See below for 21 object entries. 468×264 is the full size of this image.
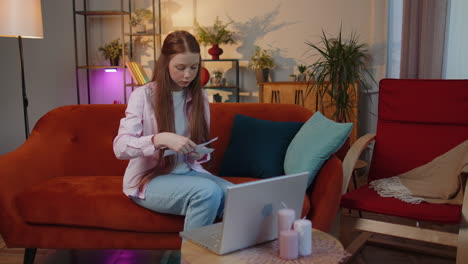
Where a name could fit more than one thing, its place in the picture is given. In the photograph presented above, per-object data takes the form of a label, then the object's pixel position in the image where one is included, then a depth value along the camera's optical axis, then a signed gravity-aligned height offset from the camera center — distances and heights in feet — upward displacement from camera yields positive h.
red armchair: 7.36 -1.12
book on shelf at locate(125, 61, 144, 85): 16.12 -0.12
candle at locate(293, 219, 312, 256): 4.18 -1.53
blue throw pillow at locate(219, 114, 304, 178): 7.43 -1.32
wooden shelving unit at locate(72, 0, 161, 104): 15.85 +1.20
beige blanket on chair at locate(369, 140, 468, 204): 6.88 -1.87
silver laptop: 4.03 -1.33
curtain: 12.66 +0.86
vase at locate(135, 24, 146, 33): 16.70 +1.44
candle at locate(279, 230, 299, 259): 4.09 -1.58
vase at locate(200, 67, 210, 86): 15.79 -0.28
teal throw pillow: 6.67 -1.15
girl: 5.74 -0.91
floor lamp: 9.32 +1.01
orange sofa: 6.46 -2.03
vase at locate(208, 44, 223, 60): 16.12 +0.59
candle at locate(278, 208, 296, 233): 4.24 -1.39
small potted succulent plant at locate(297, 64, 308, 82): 15.51 -0.13
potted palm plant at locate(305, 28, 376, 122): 13.74 -0.44
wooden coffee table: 4.14 -1.72
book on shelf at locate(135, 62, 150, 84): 16.35 -0.16
